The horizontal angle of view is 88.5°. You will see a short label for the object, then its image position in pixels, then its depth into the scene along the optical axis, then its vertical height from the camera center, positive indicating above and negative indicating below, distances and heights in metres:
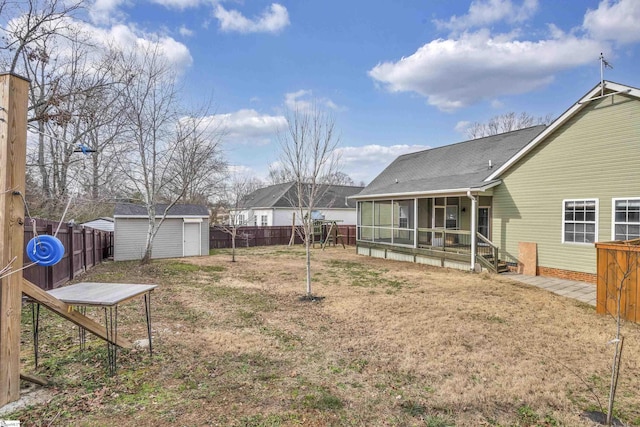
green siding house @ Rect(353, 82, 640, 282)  8.61 +0.53
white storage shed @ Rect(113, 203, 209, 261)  15.93 -1.25
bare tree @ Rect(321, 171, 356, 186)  44.86 +4.56
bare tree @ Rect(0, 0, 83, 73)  9.02 +5.35
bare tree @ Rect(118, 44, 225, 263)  13.36 +3.22
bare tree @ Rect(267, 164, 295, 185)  36.46 +3.76
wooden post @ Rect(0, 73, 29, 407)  2.76 -0.14
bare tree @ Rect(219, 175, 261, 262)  22.50 +1.05
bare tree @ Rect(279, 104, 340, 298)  8.52 +1.78
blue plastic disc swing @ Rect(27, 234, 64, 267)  2.95 -0.40
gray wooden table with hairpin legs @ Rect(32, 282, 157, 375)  3.22 -0.95
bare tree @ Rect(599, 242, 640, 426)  5.87 -1.10
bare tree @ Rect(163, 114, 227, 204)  14.19 +2.71
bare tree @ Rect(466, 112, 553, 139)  30.30 +8.26
